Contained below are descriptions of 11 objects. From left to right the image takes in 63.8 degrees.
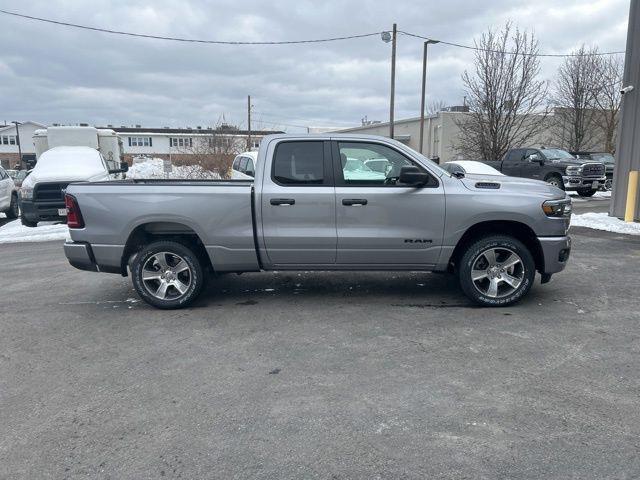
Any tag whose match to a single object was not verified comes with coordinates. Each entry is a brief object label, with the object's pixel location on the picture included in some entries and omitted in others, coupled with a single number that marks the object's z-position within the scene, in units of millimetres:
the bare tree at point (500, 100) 24922
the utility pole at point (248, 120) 33725
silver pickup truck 5508
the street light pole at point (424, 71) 26230
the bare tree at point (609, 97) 32000
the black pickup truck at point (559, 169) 19172
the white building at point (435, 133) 33938
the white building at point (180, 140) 30719
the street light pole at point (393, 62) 23938
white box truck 17812
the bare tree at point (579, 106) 32219
